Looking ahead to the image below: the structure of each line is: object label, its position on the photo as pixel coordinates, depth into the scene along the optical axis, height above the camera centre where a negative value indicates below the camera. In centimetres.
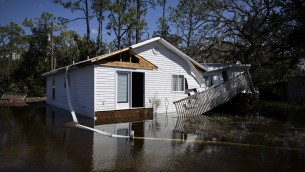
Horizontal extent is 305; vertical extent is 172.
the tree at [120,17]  2900 +883
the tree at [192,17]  2398 +825
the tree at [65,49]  3375 +770
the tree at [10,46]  4150 +829
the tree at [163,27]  3438 +909
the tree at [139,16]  2969 +932
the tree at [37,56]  3247 +515
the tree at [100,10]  3098 +1043
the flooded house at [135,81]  1268 +72
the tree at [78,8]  3130 +1075
